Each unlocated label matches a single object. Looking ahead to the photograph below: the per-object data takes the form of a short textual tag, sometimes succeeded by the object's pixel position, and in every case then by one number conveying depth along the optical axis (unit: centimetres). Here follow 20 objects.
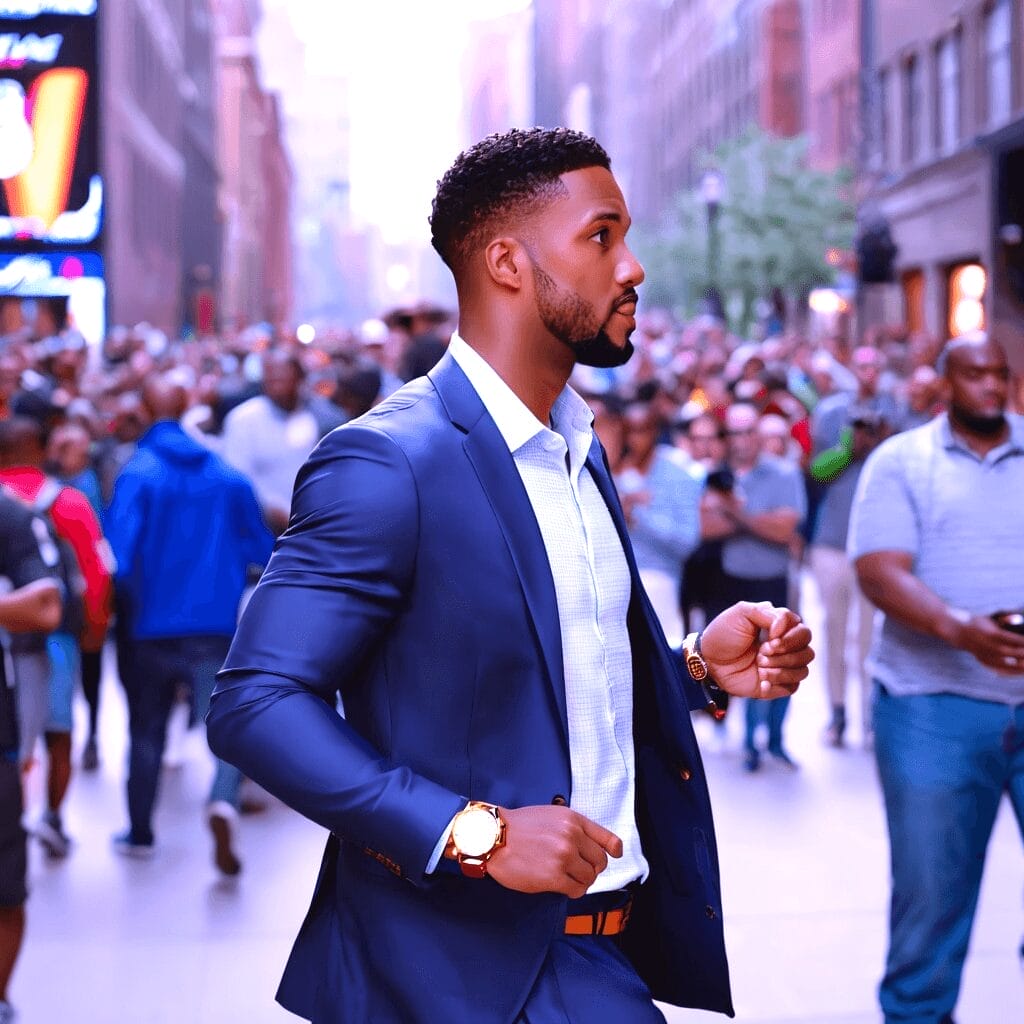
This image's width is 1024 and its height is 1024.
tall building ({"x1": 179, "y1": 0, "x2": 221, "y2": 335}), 6988
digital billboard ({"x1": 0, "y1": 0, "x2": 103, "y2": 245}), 2675
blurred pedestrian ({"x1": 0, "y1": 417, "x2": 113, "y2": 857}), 814
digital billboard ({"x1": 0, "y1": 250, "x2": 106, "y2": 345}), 2678
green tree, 5012
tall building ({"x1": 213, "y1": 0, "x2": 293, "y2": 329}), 10306
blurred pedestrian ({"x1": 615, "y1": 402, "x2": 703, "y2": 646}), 965
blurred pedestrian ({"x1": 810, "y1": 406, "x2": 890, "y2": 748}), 1096
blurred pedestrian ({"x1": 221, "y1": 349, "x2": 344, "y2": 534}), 1049
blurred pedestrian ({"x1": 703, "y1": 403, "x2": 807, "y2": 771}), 1041
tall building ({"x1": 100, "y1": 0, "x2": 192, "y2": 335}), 4491
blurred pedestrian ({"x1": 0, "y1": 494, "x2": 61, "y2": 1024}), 540
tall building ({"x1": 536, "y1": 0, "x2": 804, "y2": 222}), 7081
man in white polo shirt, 520
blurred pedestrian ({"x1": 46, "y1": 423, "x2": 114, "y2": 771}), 1055
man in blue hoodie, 841
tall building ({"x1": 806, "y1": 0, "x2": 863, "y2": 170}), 5375
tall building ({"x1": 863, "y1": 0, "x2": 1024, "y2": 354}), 3072
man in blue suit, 251
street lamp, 3457
